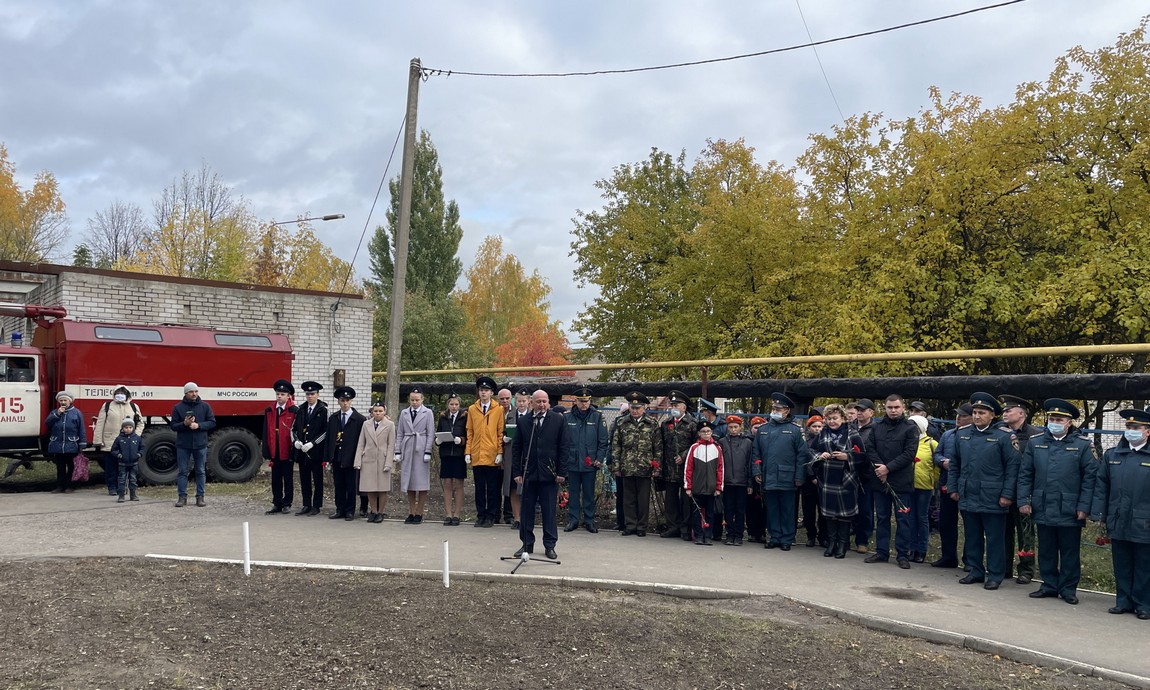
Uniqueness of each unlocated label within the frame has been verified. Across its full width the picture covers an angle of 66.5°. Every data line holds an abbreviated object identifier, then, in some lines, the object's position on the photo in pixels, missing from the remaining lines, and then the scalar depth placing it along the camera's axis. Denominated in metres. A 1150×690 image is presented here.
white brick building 17.59
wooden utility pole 15.75
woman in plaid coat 9.89
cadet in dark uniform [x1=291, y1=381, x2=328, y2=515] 12.29
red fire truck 14.61
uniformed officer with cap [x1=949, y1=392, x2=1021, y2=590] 8.49
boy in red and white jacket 10.66
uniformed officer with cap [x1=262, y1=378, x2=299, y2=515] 12.30
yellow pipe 10.02
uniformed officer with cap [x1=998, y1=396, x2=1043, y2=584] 8.70
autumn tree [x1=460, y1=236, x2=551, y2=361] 52.53
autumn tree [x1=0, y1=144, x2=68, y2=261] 39.28
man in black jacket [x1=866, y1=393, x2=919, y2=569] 9.62
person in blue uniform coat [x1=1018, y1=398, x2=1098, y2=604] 7.87
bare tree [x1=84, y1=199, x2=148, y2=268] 46.25
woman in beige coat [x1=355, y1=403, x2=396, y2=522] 11.92
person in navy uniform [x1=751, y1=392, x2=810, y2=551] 10.45
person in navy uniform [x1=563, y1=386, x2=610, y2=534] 11.39
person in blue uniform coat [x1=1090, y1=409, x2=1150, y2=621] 7.39
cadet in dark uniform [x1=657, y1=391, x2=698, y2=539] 11.05
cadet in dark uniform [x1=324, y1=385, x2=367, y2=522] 12.12
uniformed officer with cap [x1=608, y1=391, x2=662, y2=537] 11.11
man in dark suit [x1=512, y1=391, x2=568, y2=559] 9.19
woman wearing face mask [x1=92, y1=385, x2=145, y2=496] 14.15
